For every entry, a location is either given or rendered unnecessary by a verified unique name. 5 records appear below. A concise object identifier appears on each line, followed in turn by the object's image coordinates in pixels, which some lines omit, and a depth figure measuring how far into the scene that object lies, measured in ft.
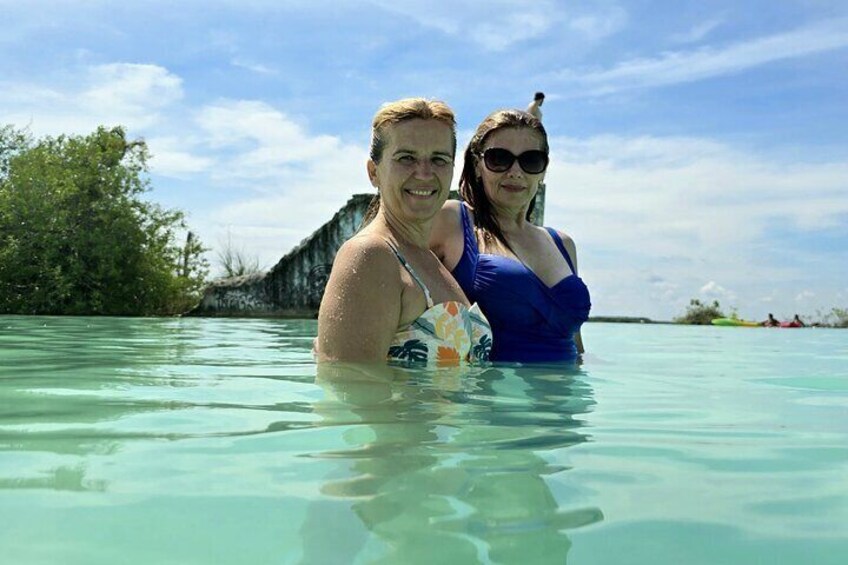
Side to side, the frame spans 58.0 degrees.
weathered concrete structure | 55.77
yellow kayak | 75.27
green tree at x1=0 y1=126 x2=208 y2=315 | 61.16
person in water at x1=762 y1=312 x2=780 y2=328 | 75.21
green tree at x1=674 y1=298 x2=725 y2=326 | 82.89
